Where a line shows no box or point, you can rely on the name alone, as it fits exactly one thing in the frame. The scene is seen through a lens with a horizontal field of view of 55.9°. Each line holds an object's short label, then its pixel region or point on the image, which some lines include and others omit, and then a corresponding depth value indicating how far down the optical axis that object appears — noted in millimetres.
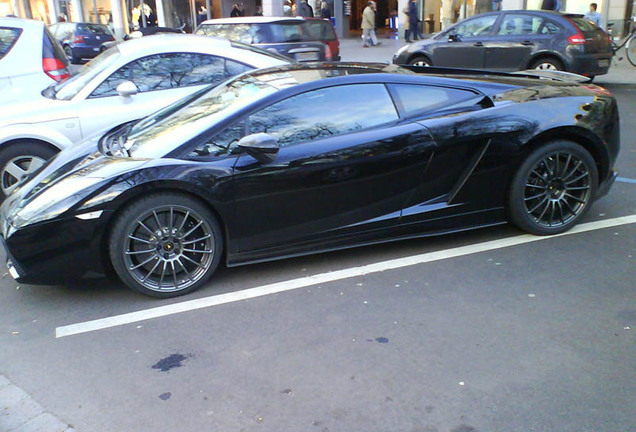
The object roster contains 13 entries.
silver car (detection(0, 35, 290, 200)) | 5734
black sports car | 3863
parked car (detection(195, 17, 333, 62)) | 10500
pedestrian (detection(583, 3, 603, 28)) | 15953
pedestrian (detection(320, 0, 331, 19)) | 25609
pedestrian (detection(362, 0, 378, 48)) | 21797
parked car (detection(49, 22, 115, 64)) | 21438
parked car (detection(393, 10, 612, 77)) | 11464
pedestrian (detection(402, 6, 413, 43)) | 21656
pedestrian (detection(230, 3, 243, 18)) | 25109
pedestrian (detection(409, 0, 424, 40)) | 21109
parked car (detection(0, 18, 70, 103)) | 6930
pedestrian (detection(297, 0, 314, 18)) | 23516
